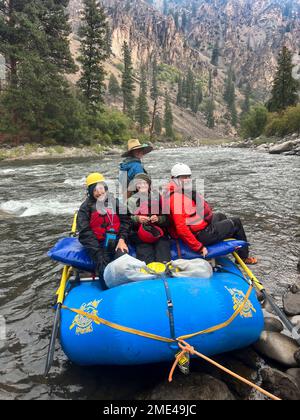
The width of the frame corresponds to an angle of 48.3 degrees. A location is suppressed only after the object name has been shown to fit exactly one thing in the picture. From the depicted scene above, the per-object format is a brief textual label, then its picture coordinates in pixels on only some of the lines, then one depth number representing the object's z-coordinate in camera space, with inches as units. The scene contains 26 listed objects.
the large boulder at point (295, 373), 124.3
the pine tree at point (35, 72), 1157.7
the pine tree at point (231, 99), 5093.5
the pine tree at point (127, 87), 2630.4
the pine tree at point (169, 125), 3144.7
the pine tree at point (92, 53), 1552.3
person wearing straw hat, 250.2
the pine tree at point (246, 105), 5435.5
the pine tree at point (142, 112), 2691.9
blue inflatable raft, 119.6
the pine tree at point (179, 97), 4992.6
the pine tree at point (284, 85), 1898.4
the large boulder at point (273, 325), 155.9
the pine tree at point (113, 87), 3669.0
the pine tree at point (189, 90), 4975.4
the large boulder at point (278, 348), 134.8
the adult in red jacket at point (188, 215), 186.9
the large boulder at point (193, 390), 116.0
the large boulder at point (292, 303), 168.6
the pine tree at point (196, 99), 4992.6
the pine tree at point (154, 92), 4288.6
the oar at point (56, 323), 132.6
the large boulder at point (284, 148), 1086.2
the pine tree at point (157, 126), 3095.2
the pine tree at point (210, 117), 4859.7
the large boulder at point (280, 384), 115.5
